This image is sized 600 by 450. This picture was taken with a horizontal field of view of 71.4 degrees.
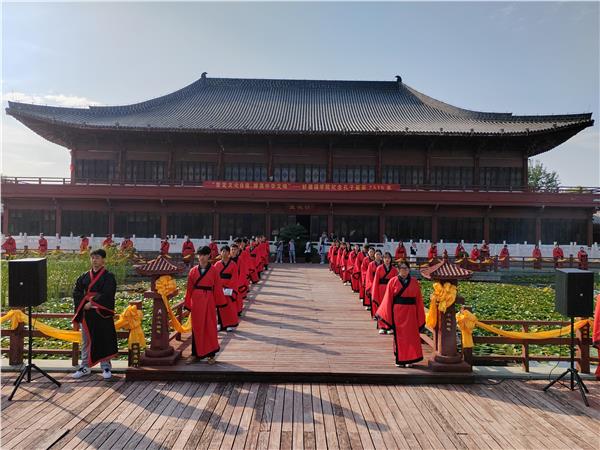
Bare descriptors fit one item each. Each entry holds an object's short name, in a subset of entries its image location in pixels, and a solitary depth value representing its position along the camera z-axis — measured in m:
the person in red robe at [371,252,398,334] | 9.41
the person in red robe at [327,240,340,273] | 18.67
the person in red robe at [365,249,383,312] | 10.10
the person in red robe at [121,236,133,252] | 20.05
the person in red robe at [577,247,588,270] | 21.08
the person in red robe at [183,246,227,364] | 6.57
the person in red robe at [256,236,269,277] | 16.29
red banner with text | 24.92
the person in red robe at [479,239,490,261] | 21.37
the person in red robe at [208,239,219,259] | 19.58
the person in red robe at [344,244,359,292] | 14.10
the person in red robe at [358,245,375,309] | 11.23
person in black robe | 6.12
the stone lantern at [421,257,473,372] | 6.28
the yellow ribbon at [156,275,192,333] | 6.54
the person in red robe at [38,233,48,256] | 21.16
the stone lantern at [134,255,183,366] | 6.39
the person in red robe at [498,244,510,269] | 21.38
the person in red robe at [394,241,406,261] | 22.06
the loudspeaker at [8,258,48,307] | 5.93
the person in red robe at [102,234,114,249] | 19.87
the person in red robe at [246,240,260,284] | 14.40
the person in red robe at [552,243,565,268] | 22.20
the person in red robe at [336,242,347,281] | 16.12
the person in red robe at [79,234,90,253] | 20.65
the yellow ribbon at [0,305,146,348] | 6.52
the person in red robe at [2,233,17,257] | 21.22
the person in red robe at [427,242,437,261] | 22.00
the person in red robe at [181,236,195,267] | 20.27
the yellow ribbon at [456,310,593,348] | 6.46
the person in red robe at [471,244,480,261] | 21.44
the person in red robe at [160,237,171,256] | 21.47
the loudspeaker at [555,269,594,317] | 5.84
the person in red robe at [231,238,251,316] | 9.92
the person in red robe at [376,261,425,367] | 6.49
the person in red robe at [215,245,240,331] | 8.41
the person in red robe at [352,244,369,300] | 12.91
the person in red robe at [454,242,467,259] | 21.75
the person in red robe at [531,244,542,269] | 21.89
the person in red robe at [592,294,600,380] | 6.14
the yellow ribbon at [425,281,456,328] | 6.34
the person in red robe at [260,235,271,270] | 17.92
